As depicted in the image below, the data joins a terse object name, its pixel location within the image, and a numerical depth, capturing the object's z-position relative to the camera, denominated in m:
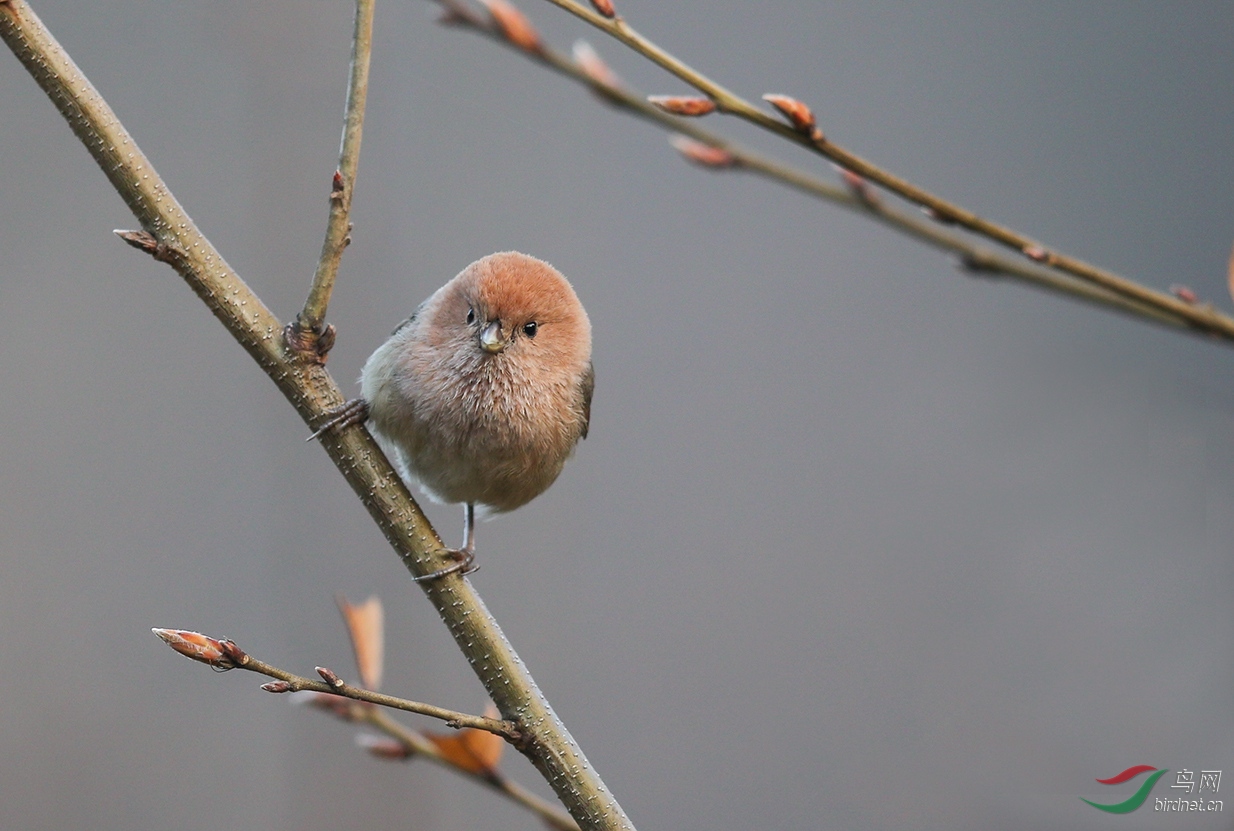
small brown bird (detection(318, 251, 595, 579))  4.74
